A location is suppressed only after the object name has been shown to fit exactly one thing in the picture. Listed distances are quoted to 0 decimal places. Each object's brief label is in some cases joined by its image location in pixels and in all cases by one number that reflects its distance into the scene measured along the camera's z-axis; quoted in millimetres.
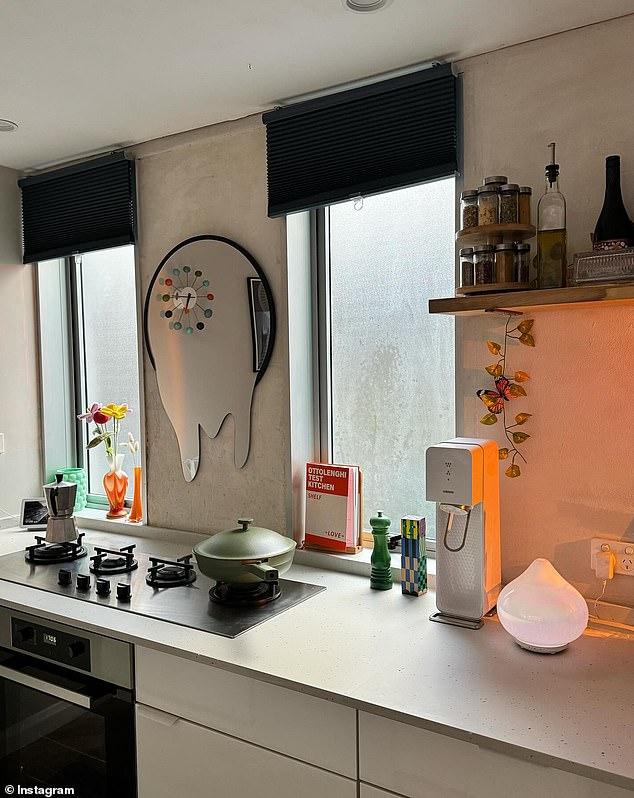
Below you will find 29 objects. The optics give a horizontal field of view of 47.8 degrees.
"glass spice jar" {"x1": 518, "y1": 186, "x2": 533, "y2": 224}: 1732
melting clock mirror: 2457
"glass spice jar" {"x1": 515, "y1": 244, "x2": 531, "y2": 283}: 1727
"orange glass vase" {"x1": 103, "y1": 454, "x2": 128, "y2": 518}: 2924
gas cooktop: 1911
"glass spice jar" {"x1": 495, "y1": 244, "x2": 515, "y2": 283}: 1718
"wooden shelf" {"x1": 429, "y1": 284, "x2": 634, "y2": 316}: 1536
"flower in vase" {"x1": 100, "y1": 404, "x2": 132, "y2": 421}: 2896
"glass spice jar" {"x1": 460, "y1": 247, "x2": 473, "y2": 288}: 1773
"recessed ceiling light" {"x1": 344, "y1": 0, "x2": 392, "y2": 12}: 1657
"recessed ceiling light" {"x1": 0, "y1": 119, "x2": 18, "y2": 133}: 2450
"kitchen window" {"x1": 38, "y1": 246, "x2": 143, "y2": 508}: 3020
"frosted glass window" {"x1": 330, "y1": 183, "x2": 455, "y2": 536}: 2215
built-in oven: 1837
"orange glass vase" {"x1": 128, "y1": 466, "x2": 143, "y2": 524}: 2846
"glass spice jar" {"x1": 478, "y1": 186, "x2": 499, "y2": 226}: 1726
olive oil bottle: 1693
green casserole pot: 1891
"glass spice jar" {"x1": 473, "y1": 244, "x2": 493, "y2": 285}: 1734
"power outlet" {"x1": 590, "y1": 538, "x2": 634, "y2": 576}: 1759
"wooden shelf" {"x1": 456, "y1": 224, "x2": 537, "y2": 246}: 1693
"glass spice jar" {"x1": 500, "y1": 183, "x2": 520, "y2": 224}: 1715
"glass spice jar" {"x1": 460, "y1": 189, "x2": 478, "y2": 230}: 1768
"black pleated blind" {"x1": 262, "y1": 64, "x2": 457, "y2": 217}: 1983
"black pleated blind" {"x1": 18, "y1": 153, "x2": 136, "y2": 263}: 2732
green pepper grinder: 2086
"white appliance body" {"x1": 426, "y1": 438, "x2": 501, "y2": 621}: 1755
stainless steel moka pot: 2443
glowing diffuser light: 1594
